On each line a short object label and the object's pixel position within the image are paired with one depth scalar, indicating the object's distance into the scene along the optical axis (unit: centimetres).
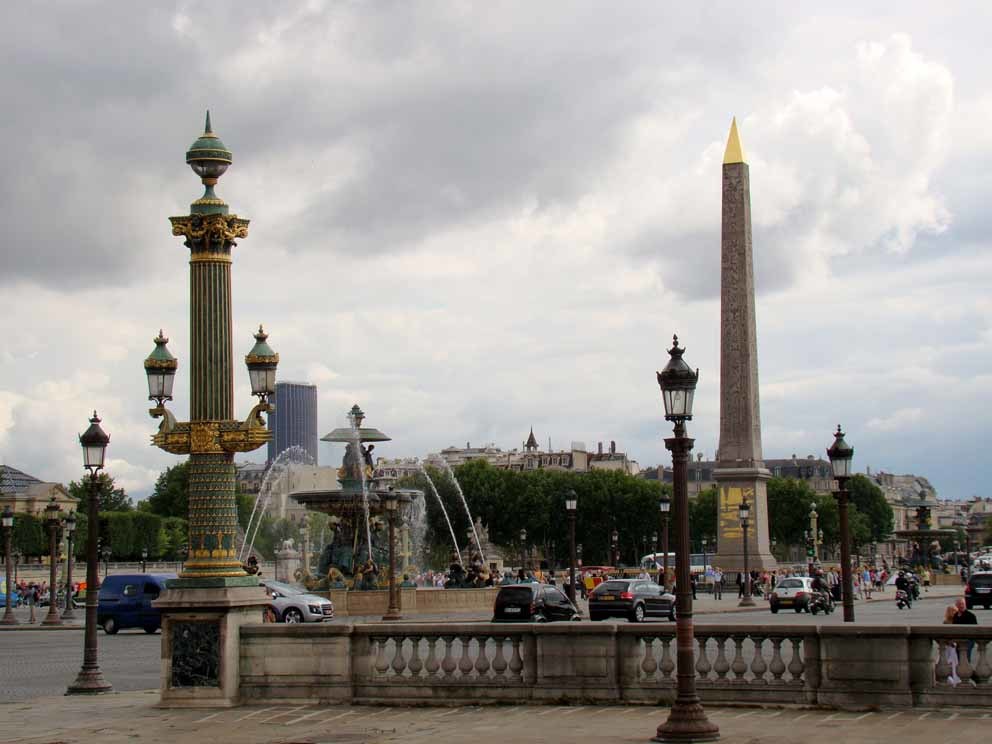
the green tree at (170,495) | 14775
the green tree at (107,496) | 14412
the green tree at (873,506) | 17088
